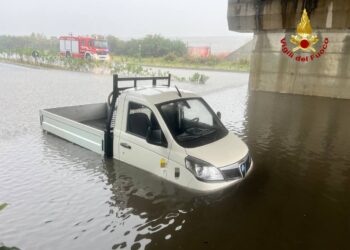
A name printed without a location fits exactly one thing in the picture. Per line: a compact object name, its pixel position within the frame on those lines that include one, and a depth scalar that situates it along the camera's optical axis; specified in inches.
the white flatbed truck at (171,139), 207.3
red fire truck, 1434.5
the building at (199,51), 2096.5
